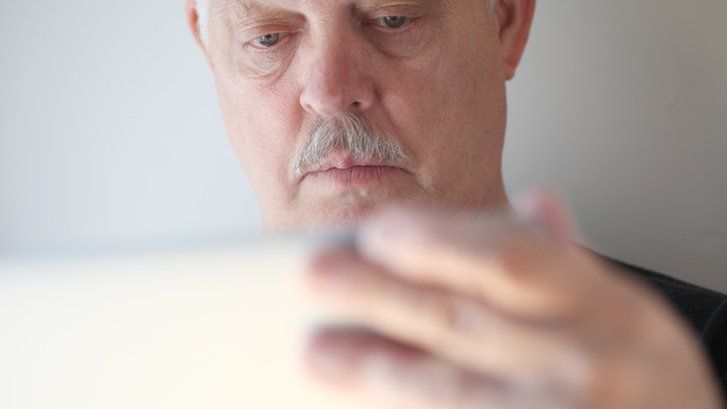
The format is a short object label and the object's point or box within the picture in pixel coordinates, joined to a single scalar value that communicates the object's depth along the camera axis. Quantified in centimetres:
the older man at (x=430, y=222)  44
